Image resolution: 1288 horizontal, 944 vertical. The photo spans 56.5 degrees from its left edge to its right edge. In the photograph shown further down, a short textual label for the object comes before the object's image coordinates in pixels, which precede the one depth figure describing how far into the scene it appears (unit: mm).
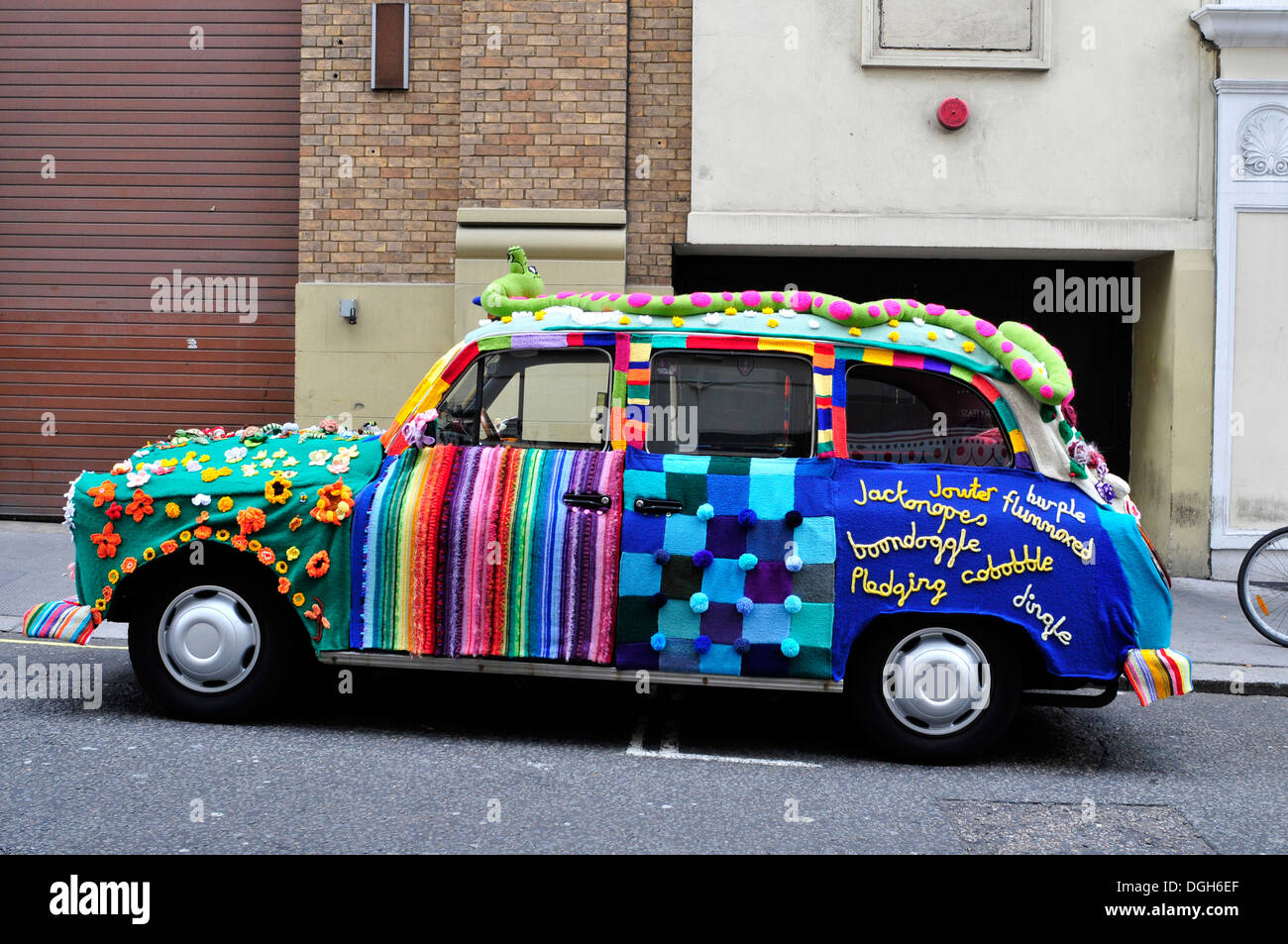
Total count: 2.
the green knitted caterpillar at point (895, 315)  5168
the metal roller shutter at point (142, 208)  11148
